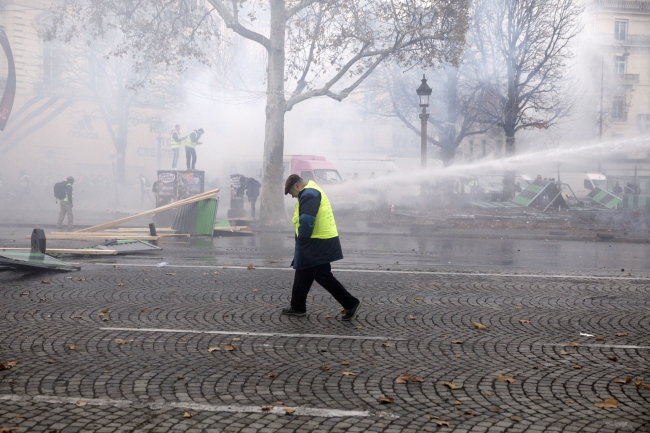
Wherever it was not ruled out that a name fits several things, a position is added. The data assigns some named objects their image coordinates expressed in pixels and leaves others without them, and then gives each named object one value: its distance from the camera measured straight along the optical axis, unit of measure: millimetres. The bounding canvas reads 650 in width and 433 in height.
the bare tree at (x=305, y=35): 21672
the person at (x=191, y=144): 25705
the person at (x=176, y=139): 26252
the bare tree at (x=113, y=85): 38844
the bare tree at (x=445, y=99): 32719
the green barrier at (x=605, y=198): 29167
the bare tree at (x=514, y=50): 28547
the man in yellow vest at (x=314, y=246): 7367
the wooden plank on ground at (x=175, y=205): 16203
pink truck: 27328
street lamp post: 22067
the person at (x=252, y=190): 26572
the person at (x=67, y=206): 22017
